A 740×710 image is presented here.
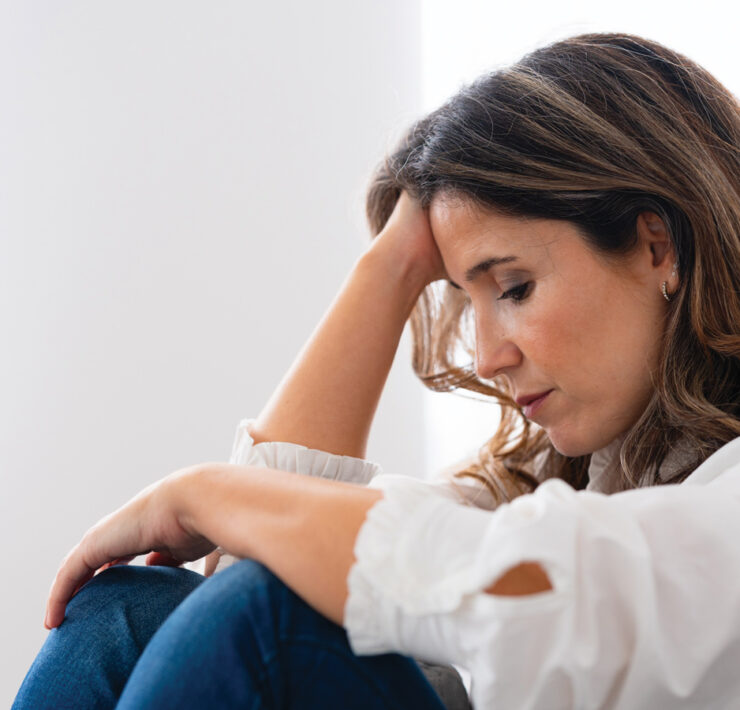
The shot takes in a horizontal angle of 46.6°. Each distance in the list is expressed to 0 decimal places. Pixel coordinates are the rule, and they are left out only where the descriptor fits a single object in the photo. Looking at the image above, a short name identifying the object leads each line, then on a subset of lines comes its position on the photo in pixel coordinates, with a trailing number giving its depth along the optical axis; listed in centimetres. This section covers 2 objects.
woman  61
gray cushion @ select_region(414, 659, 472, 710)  94
